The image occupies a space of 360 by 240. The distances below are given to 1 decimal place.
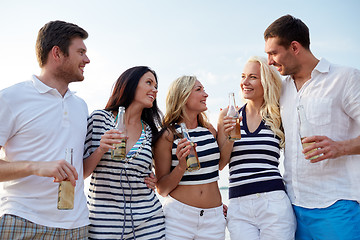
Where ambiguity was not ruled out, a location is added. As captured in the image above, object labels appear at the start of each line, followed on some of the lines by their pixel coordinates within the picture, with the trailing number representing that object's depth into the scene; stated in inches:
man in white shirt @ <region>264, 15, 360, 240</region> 131.0
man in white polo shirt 106.4
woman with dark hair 132.0
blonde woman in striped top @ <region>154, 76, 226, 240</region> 148.2
